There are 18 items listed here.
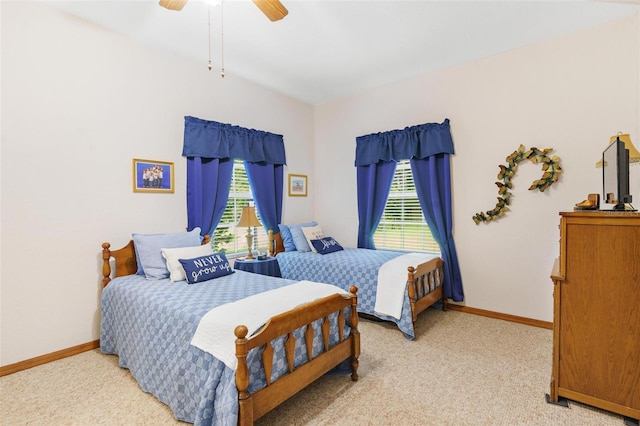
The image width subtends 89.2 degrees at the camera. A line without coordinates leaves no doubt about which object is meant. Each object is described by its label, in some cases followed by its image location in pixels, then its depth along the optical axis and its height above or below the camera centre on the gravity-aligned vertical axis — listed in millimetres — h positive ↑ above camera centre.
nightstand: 3680 -675
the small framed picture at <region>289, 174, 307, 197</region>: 4754 +323
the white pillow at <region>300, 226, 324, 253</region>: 4277 -347
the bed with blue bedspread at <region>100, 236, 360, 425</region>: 1641 -832
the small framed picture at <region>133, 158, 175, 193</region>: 3133 +313
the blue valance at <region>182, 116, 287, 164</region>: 3500 +775
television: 1938 +188
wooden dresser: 1814 -618
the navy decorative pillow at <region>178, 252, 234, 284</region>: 2664 -516
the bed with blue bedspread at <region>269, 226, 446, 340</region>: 3076 -733
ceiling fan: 2107 +1331
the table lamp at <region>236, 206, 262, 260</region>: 3773 -152
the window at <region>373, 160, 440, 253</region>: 4168 -191
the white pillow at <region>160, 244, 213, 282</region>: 2734 -427
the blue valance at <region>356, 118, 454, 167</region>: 3797 +800
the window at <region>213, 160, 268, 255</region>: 3934 -121
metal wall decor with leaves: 3170 +327
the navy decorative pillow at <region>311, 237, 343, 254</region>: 4082 -492
